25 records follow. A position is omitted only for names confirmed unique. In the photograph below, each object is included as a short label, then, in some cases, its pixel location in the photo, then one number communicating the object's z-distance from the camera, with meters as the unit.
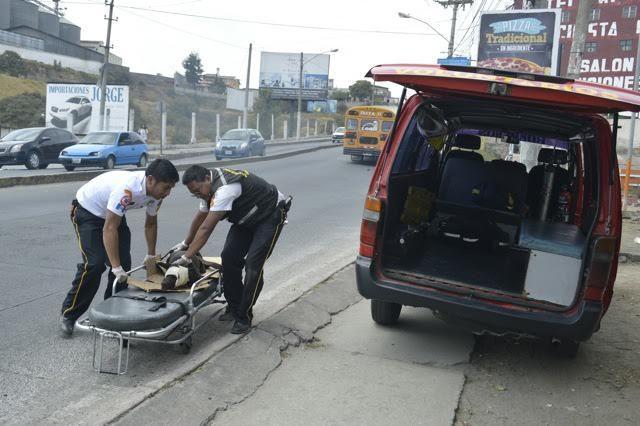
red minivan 4.48
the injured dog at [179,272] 4.88
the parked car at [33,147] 21.91
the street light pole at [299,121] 60.66
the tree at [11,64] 53.94
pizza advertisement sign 22.58
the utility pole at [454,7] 41.16
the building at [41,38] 61.03
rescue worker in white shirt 4.89
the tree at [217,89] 69.38
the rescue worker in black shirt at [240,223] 4.99
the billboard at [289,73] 75.81
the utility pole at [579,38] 12.95
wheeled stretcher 4.27
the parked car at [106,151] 21.72
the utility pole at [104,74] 32.44
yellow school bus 30.48
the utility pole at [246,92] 48.06
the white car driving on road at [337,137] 50.92
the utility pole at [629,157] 12.78
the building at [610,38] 70.31
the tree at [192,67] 90.62
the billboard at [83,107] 37.30
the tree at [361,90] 95.69
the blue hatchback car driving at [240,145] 29.55
